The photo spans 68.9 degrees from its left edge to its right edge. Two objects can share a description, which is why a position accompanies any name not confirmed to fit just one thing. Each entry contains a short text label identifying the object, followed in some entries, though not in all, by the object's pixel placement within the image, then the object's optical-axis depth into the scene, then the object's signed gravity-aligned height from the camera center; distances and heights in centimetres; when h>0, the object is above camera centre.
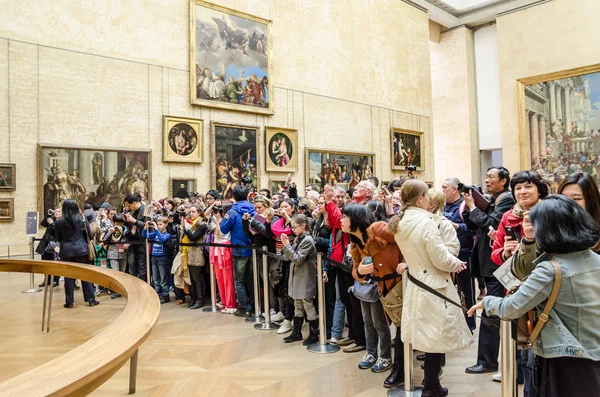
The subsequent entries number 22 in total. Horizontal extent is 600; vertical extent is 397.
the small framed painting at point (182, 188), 1262 +74
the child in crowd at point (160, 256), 787 -77
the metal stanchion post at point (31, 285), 869 -142
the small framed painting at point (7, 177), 1016 +92
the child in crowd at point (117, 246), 848 -62
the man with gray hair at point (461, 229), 512 -23
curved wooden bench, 141 -56
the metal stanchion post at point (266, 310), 595 -135
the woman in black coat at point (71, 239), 743 -41
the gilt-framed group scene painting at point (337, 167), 1591 +165
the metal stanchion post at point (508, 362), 230 -83
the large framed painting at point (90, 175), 1064 +103
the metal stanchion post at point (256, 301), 629 -130
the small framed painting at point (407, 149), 1917 +269
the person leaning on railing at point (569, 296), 203 -43
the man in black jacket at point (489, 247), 414 -42
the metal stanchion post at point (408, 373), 355 -136
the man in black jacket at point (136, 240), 834 -50
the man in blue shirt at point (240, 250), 663 -58
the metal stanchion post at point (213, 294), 711 -133
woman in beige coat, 328 -62
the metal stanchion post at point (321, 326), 489 -133
